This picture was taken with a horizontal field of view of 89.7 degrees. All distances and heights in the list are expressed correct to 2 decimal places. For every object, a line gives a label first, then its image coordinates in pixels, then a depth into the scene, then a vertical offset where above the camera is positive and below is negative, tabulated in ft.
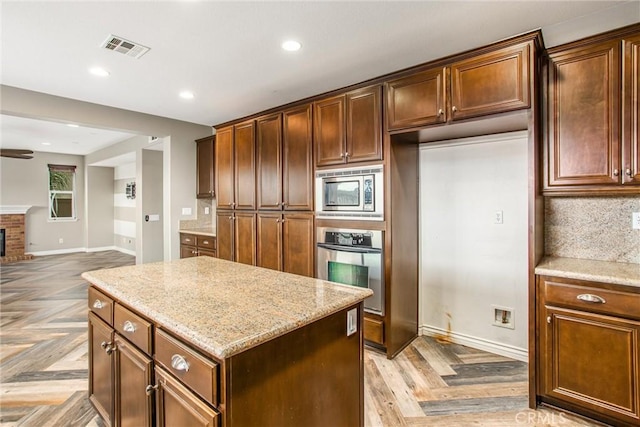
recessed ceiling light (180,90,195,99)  11.16 +4.18
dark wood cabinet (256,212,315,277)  10.81 -1.09
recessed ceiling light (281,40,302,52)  7.68 +4.05
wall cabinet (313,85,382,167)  9.18 +2.54
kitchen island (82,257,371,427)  3.42 -1.74
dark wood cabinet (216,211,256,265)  12.72 -1.00
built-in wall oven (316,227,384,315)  9.09 -1.44
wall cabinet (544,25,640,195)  6.41 +1.97
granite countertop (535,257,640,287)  5.84 -1.20
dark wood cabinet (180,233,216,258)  14.44 -1.53
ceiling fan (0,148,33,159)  21.24 +4.07
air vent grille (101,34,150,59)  7.60 +4.09
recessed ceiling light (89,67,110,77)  9.25 +4.14
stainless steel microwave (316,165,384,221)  9.08 +0.54
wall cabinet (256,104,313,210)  10.88 +1.84
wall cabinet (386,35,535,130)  6.88 +2.89
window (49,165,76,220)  26.53 +1.77
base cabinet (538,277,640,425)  5.83 -2.68
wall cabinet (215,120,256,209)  12.83 +1.90
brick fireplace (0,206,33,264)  23.90 -1.37
